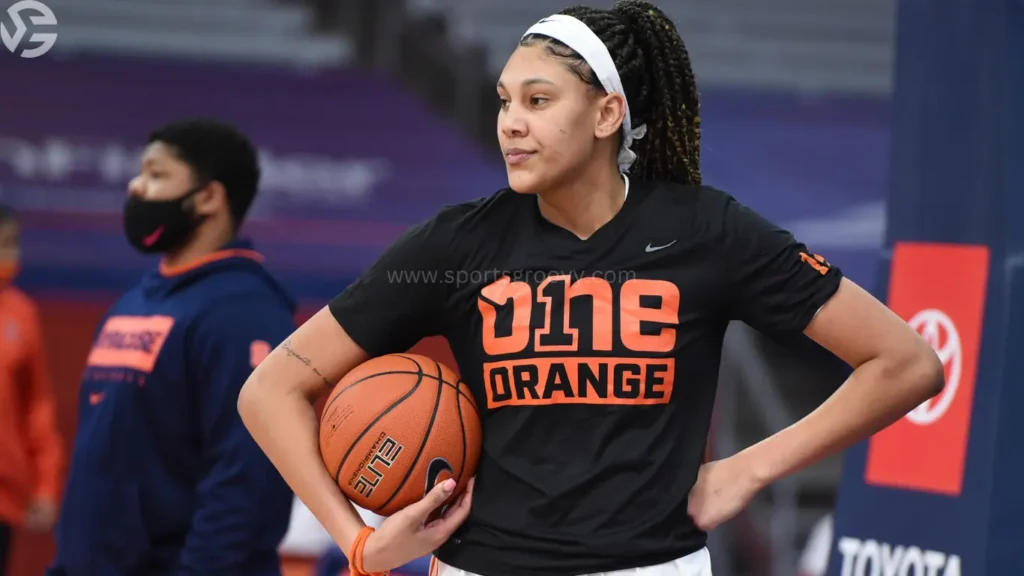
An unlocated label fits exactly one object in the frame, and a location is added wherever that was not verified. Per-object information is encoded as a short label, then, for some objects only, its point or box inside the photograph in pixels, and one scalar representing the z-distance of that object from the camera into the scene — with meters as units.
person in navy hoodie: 7.46
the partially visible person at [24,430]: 12.67
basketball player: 4.92
